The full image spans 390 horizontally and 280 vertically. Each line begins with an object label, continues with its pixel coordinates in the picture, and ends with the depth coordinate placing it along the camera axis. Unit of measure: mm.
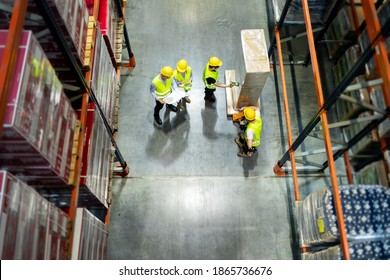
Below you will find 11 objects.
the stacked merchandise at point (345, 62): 8516
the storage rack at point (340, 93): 5465
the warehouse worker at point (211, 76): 8359
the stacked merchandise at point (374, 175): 6219
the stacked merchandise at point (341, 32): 8648
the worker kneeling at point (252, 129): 8133
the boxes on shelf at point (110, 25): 7750
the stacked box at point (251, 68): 8078
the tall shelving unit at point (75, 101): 3928
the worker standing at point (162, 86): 7984
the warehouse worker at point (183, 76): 8359
